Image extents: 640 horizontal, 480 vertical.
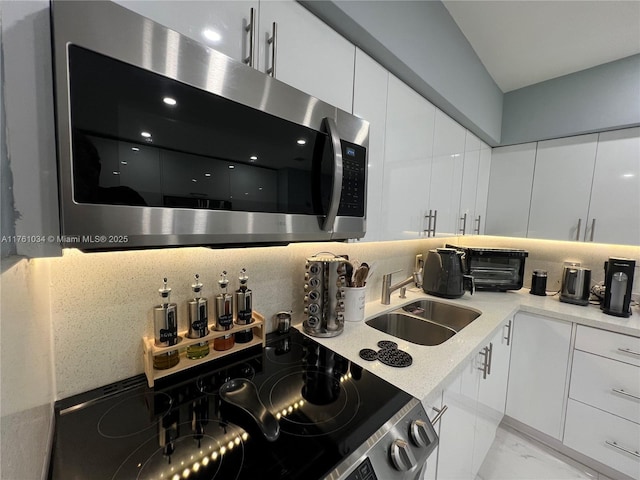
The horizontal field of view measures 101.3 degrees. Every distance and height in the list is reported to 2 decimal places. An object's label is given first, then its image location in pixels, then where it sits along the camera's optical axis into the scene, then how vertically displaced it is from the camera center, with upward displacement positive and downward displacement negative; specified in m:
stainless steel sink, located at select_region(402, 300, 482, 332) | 1.56 -0.53
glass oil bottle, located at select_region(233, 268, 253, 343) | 0.94 -0.32
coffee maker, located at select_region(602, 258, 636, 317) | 1.57 -0.33
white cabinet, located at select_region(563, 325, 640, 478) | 1.42 -0.95
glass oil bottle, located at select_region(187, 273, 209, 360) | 0.82 -0.33
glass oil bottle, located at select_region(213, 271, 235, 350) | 0.88 -0.33
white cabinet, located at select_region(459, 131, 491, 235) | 1.89 +0.33
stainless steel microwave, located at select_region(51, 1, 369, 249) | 0.41 +0.15
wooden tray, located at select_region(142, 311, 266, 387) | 0.76 -0.43
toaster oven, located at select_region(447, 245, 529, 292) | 1.95 -0.29
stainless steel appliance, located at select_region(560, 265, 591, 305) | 1.76 -0.36
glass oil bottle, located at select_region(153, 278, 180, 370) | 0.76 -0.32
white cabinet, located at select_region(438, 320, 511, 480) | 0.97 -0.83
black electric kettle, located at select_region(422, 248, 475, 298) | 1.68 -0.31
